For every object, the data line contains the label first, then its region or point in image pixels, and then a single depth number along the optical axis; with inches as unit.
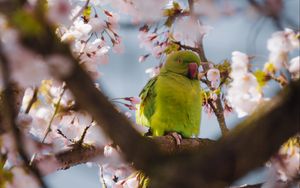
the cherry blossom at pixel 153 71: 366.3
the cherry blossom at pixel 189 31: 285.8
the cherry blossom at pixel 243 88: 193.2
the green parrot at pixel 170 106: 339.3
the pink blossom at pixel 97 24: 276.5
